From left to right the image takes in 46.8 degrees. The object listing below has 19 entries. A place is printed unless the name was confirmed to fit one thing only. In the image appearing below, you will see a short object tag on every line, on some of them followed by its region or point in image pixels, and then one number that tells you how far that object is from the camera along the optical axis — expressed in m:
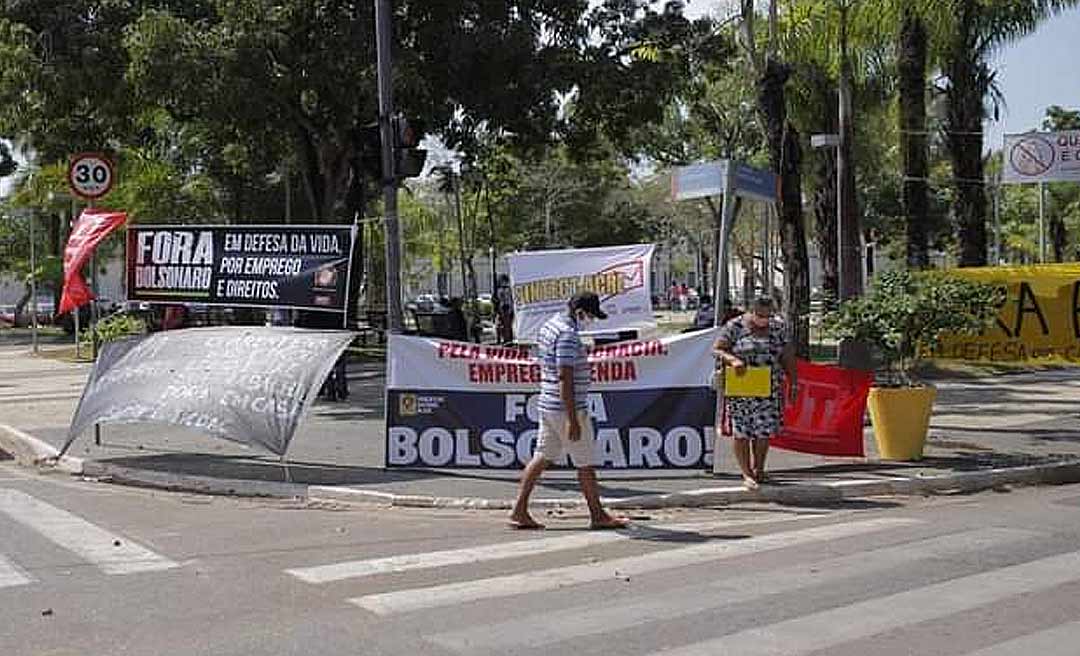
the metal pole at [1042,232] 32.00
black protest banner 13.62
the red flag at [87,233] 15.62
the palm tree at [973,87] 25.95
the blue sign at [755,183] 13.64
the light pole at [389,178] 13.51
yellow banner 16.53
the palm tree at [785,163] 19.08
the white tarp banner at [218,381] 11.79
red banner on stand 12.51
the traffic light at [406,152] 13.50
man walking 9.27
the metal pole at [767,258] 39.34
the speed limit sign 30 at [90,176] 18.33
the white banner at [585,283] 15.23
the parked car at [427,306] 29.53
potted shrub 12.34
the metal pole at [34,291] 38.59
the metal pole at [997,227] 50.69
